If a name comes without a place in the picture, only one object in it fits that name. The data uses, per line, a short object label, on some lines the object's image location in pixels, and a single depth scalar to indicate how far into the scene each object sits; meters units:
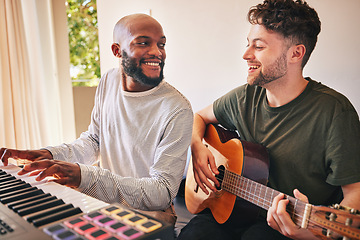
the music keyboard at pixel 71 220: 0.68
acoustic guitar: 1.07
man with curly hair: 1.34
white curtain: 3.13
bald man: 1.33
